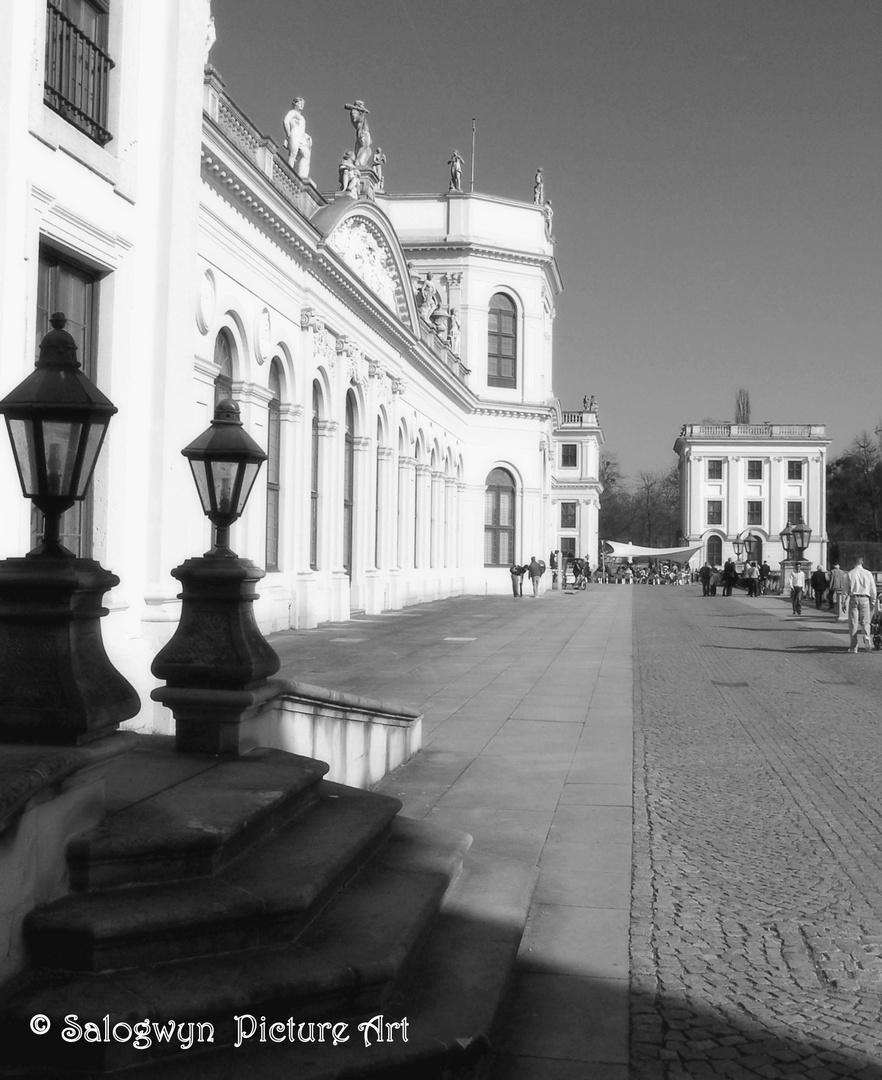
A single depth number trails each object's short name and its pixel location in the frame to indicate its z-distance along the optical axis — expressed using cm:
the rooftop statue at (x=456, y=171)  4591
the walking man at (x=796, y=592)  3558
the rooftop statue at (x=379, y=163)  3027
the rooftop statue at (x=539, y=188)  5107
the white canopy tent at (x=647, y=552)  7912
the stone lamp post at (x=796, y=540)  4548
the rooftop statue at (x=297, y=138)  2275
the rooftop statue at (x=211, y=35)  1578
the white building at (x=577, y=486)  8156
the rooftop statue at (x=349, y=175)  2644
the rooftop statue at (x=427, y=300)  3922
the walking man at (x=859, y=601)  2120
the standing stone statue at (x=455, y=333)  4262
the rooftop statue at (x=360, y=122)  2866
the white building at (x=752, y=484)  9356
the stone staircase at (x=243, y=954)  348
